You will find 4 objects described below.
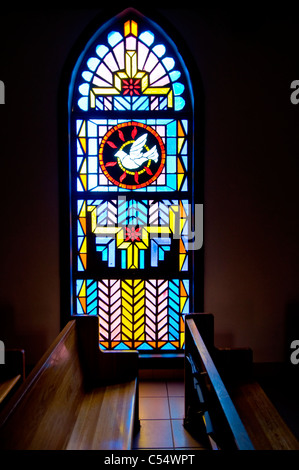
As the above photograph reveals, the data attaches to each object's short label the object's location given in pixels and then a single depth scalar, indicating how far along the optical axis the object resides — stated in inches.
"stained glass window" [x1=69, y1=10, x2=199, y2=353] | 130.3
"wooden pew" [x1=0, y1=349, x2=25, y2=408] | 99.7
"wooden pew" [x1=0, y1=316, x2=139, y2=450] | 57.9
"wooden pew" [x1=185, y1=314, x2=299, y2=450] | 56.7
